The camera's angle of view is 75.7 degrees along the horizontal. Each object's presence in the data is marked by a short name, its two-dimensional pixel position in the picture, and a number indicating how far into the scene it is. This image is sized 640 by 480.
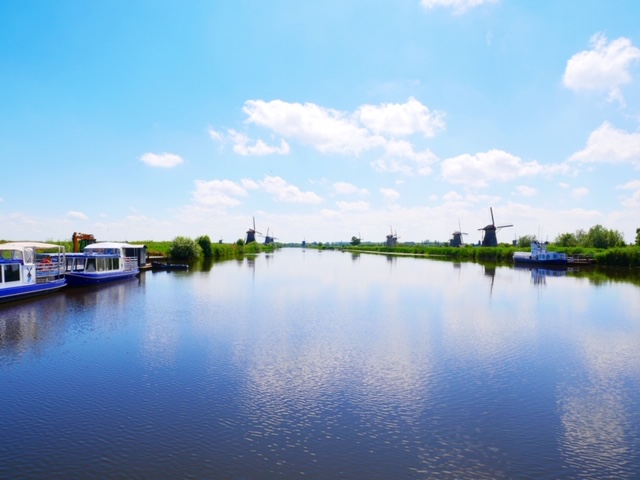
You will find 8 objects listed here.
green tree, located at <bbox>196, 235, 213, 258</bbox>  89.31
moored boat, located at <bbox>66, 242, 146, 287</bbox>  39.28
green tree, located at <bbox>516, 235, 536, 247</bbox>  118.06
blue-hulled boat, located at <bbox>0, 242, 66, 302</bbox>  28.61
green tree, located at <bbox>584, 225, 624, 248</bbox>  99.99
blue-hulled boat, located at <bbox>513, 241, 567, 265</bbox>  75.62
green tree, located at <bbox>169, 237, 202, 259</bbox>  77.12
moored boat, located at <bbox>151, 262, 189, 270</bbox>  60.16
